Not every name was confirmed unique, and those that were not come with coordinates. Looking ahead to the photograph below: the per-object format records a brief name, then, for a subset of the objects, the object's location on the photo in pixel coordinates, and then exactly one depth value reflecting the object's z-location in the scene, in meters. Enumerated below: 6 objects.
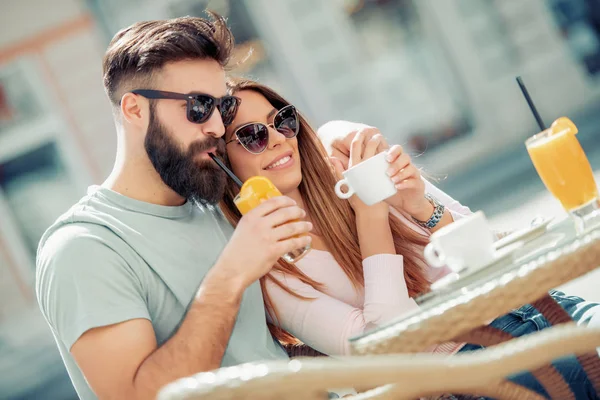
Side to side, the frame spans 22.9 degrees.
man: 1.97
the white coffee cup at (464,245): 1.88
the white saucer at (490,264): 1.88
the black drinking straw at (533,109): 2.10
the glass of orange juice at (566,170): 2.02
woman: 2.16
